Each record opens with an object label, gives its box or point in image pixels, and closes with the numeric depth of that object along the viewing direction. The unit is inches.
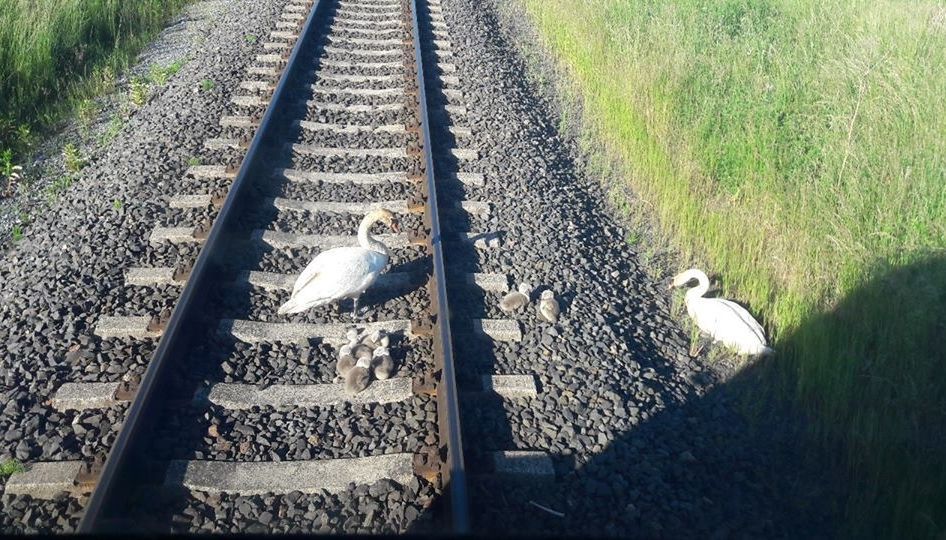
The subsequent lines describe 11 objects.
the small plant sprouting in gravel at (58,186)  214.6
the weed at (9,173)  222.2
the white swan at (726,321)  164.2
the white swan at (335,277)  156.3
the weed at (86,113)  265.4
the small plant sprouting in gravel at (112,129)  251.6
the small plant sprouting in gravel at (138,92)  277.9
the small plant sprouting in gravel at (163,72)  297.4
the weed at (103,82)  289.9
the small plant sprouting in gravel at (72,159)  230.8
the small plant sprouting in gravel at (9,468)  122.6
